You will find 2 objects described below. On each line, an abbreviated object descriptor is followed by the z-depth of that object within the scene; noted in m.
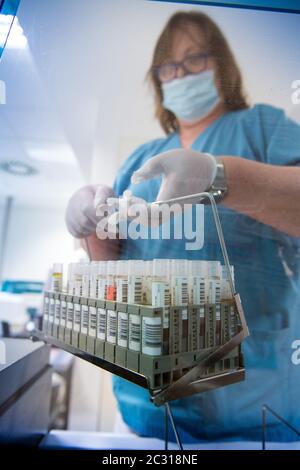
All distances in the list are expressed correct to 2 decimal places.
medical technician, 0.85
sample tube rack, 0.53
